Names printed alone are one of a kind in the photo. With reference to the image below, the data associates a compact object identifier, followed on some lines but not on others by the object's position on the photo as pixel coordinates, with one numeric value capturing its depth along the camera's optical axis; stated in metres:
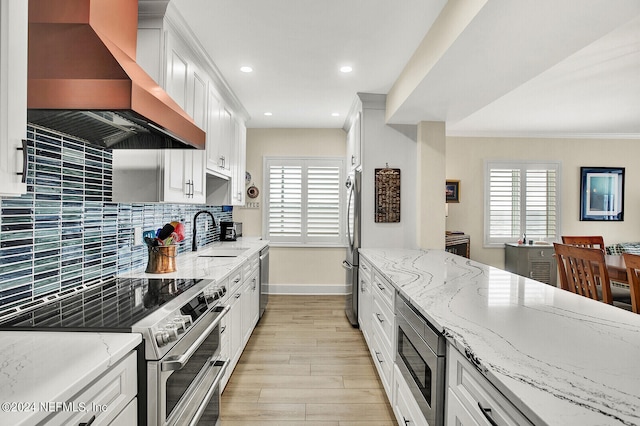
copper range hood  1.17
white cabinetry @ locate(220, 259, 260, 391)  2.41
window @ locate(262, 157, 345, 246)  5.29
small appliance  4.38
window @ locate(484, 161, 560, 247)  5.48
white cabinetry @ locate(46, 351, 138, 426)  0.87
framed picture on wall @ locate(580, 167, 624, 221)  5.51
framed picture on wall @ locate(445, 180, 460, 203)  5.43
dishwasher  3.88
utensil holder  2.13
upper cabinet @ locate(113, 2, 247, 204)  2.02
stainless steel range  1.22
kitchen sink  3.17
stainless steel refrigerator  3.76
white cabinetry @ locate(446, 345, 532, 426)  0.89
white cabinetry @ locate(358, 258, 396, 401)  2.21
